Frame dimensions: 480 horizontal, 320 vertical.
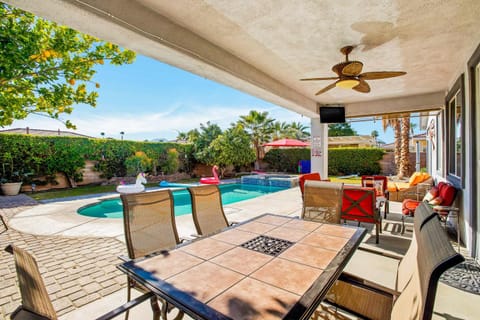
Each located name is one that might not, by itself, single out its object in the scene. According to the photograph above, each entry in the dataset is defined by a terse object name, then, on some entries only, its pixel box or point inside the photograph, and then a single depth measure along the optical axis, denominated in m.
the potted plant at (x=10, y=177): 9.54
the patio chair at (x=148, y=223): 2.20
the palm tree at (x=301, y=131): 31.12
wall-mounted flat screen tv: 7.33
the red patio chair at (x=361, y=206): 4.01
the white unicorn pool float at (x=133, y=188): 9.69
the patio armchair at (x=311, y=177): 5.71
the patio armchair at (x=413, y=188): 6.46
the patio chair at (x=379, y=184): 5.45
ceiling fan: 3.52
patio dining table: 1.17
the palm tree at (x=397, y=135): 12.42
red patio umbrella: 13.74
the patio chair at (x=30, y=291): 0.91
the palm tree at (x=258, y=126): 20.20
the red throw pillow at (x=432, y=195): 4.55
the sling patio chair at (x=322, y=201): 3.08
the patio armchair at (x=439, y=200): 4.12
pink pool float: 11.98
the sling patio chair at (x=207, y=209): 2.86
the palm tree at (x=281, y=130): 24.07
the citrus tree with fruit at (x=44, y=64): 3.64
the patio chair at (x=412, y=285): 0.82
